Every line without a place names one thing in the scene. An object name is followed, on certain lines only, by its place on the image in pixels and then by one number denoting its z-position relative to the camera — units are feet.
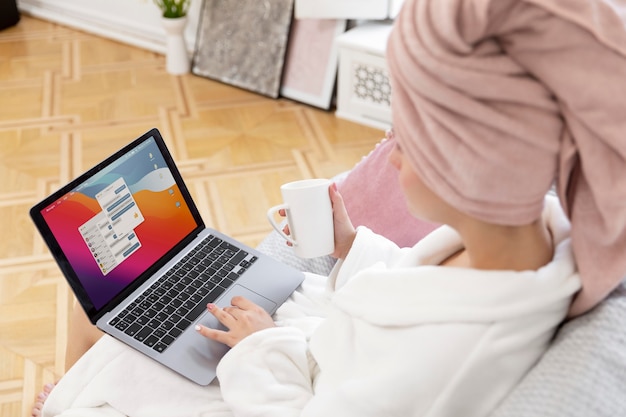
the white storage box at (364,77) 9.98
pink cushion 5.61
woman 2.73
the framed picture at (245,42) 10.82
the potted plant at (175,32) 11.32
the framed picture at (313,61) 10.58
